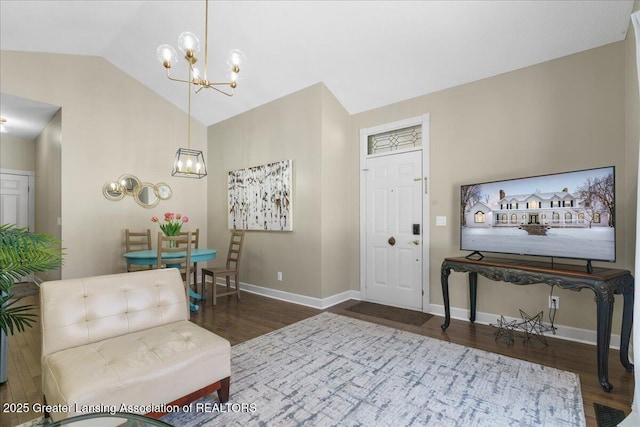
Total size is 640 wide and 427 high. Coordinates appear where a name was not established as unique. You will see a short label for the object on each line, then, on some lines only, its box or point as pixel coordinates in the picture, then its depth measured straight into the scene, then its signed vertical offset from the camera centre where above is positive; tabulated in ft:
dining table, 12.21 -1.78
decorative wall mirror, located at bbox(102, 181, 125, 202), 15.61 +1.17
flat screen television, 7.93 -0.05
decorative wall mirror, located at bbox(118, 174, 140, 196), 16.20 +1.64
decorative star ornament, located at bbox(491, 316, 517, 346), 9.70 -3.95
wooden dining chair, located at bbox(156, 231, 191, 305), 11.88 -1.65
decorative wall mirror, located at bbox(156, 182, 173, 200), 17.54 +1.30
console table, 7.09 -1.76
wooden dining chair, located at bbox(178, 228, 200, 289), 14.71 -1.69
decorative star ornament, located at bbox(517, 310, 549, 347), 9.93 -3.79
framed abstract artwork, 14.96 +0.85
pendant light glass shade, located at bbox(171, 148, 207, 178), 12.86 +1.92
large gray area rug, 6.02 -4.02
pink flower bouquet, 13.47 -0.65
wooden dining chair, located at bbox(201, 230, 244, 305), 14.07 -2.77
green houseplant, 4.98 -0.75
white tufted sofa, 4.92 -2.60
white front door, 13.03 -0.70
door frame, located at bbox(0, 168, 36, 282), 19.65 +0.72
